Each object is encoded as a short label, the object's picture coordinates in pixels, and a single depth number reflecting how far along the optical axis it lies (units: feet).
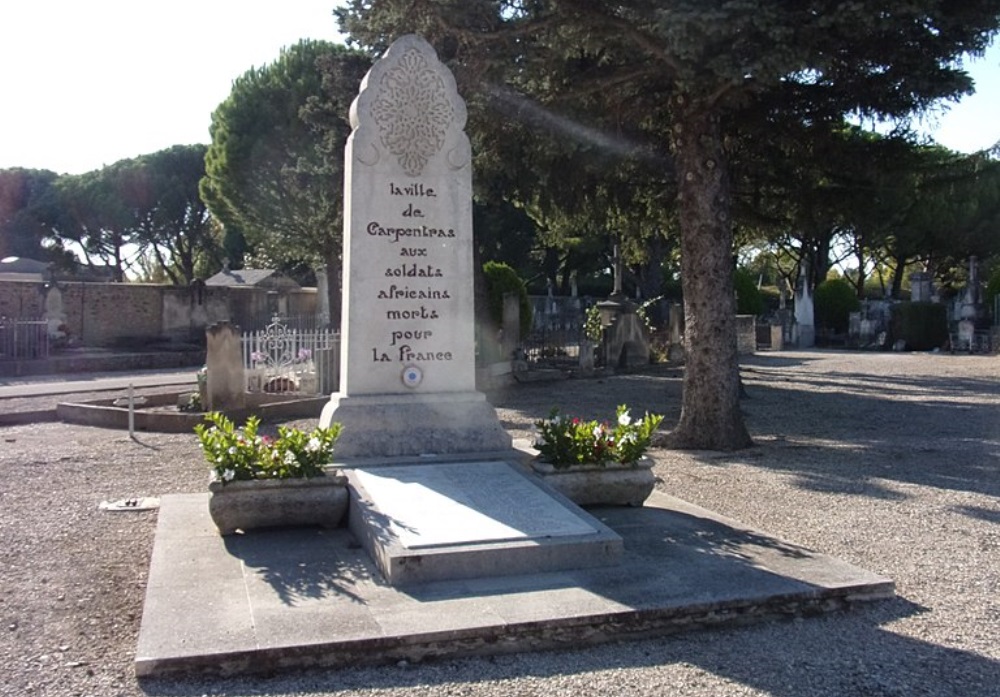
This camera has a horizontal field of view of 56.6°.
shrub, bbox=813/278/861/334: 138.31
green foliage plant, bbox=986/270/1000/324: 120.78
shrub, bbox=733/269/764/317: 119.75
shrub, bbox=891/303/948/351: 116.98
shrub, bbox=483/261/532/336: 65.82
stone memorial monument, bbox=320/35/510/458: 22.72
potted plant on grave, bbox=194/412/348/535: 18.71
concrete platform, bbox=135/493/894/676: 13.61
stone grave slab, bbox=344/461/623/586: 16.51
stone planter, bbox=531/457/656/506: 20.98
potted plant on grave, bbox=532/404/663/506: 21.16
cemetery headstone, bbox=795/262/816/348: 126.21
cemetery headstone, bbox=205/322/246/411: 44.06
